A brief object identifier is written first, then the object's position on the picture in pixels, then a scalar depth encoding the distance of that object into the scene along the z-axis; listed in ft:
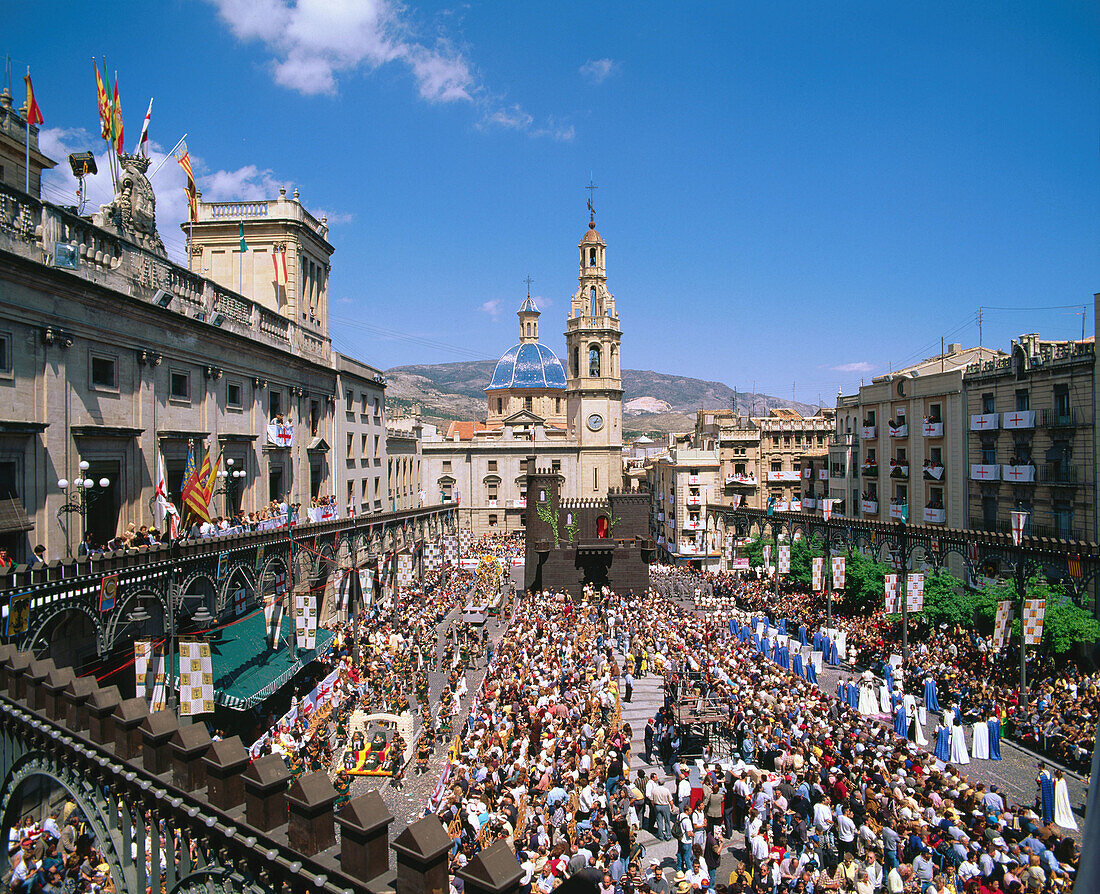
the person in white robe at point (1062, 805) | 48.26
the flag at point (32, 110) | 65.57
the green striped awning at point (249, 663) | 60.01
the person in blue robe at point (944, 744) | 60.95
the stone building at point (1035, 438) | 106.52
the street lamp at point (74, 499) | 53.72
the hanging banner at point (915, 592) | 82.48
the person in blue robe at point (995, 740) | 61.21
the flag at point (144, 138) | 71.51
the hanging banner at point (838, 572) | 97.71
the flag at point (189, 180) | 83.20
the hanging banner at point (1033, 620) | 69.56
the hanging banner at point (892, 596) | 84.74
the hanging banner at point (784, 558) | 113.29
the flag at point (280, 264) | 112.66
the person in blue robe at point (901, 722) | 63.67
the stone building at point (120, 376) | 51.34
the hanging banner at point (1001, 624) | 72.49
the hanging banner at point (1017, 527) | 76.74
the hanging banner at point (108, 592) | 47.80
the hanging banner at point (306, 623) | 72.13
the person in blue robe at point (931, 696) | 69.82
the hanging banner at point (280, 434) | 93.81
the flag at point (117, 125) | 67.10
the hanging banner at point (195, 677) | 47.83
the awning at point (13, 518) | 49.14
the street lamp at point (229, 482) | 78.97
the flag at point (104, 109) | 66.13
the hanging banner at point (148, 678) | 48.93
